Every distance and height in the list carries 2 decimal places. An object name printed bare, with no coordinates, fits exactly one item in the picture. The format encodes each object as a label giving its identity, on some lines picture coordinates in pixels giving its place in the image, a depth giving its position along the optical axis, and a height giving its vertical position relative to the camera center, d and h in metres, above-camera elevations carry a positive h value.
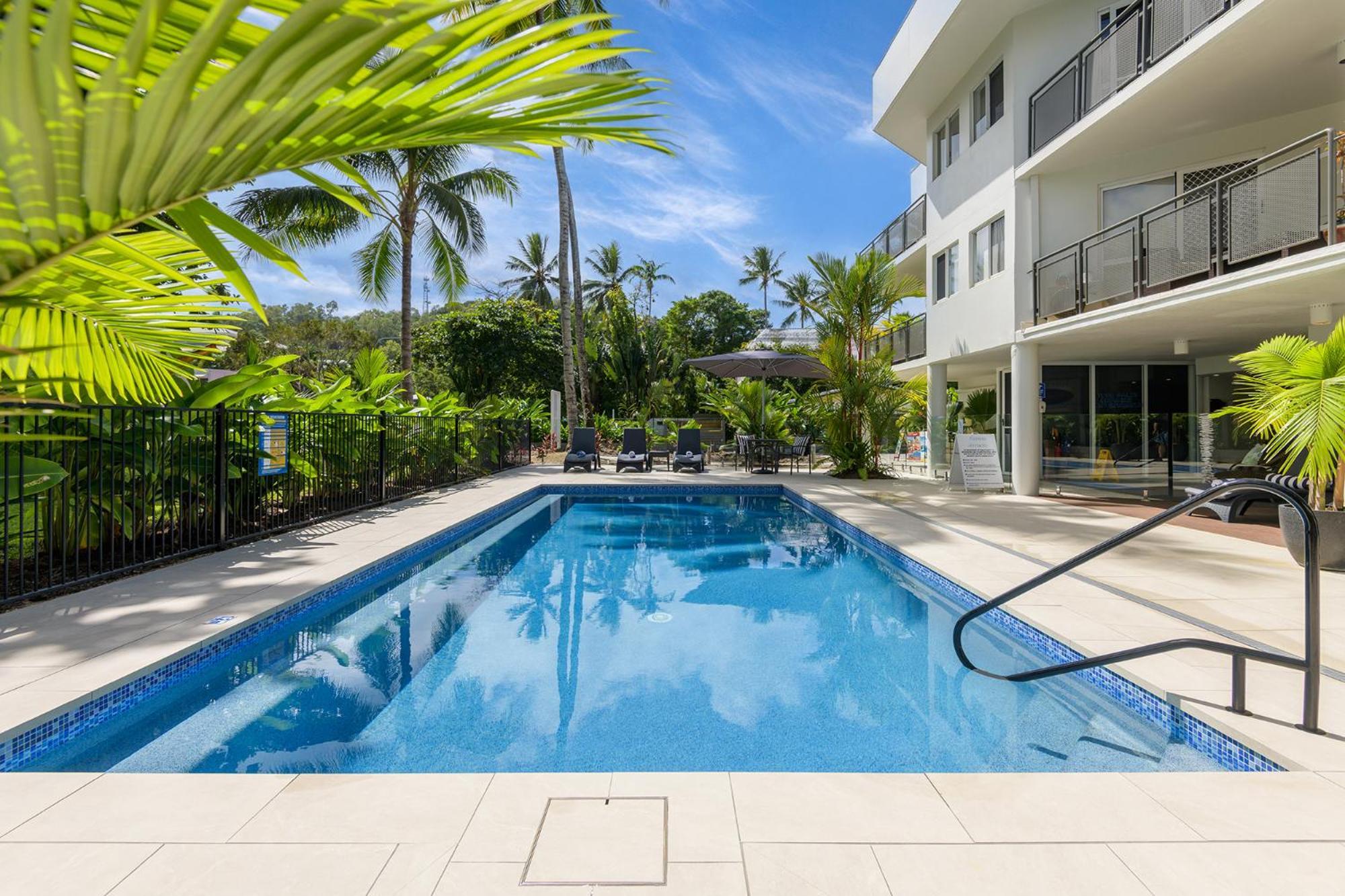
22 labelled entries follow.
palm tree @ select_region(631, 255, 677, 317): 40.22 +10.02
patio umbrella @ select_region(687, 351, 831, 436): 15.02 +1.75
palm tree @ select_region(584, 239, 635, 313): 34.66 +8.74
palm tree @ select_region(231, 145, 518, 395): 15.13 +5.53
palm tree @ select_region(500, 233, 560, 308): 36.19 +9.38
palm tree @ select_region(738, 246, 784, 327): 48.38 +12.51
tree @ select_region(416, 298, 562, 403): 26.30 +3.65
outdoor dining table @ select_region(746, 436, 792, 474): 15.67 -0.15
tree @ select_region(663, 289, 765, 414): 37.31 +6.87
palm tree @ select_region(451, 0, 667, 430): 17.33 +6.33
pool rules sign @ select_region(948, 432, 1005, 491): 11.91 -0.35
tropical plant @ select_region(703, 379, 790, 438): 17.78 +0.81
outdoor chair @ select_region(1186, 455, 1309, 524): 8.12 -0.76
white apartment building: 7.29 +3.40
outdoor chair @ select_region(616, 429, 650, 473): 15.43 -0.08
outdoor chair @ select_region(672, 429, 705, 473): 15.71 -0.19
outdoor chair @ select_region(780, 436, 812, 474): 16.17 -0.18
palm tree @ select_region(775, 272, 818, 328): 43.50 +9.78
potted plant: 5.28 +0.22
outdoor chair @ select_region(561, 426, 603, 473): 15.23 -0.09
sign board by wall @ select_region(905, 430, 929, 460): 16.92 -0.07
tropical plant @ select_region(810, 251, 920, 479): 13.59 +1.86
